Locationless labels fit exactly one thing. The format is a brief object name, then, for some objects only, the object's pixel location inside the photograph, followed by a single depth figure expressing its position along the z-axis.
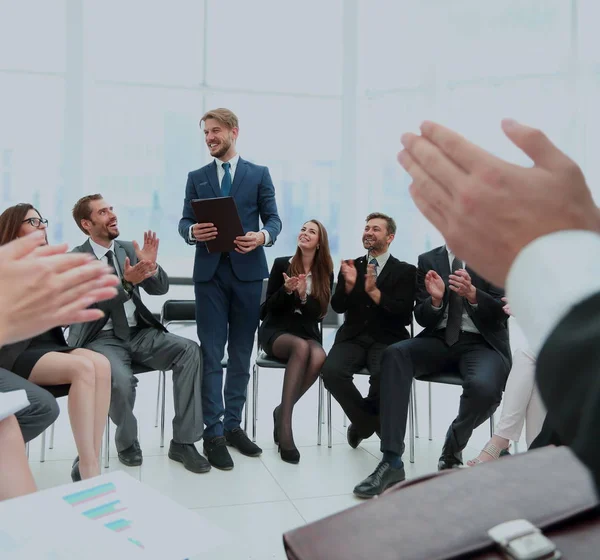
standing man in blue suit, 3.29
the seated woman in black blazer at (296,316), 3.35
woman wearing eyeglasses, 2.59
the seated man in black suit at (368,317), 3.29
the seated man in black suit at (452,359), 2.86
